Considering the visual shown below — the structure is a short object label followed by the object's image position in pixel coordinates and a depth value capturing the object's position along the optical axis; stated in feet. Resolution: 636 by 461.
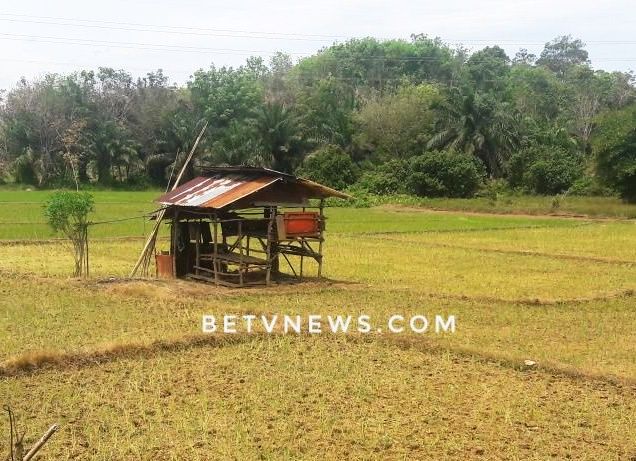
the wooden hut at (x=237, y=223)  45.98
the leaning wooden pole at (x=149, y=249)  47.65
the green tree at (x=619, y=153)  113.50
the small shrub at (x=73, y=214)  46.70
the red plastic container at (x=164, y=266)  49.24
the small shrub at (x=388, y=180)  136.56
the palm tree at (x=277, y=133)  146.92
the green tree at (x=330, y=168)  139.13
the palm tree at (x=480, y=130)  138.10
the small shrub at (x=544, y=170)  127.13
